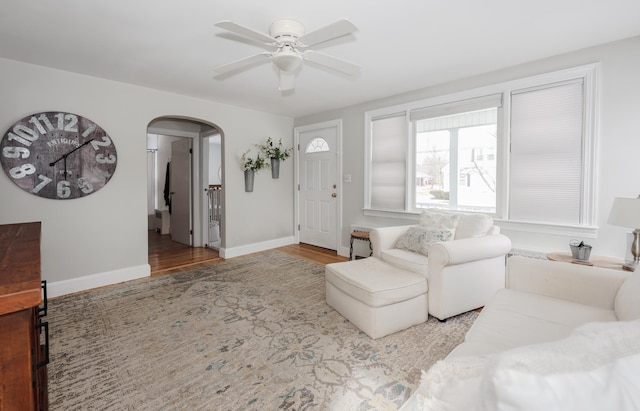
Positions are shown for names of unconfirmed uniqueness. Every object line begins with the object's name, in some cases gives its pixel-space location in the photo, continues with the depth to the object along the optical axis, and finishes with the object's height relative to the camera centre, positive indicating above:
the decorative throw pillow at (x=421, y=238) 2.82 -0.42
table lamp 1.86 -0.14
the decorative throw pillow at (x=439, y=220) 2.97 -0.26
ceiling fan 1.79 +1.04
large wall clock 2.94 +0.42
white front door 5.00 +0.20
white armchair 2.38 -0.61
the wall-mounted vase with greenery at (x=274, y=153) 5.12 +0.74
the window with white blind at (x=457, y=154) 3.40 +0.52
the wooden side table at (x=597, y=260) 2.21 -0.52
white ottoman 2.23 -0.82
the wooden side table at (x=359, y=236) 4.06 -0.58
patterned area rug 1.66 -1.12
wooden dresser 0.68 -0.34
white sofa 0.44 -0.29
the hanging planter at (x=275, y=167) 5.19 +0.50
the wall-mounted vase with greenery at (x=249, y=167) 4.83 +0.46
